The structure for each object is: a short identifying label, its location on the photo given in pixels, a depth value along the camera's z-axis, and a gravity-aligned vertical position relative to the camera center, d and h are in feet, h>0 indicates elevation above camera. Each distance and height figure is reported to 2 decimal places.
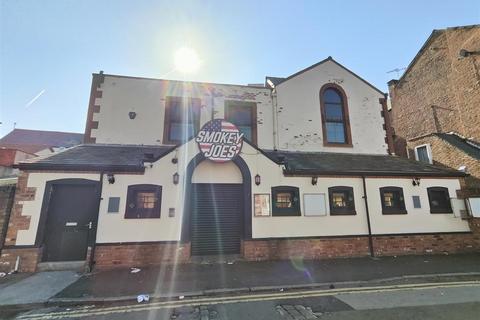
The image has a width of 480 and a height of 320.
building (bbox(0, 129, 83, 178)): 107.24 +37.19
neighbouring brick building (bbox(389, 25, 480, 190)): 44.93 +25.03
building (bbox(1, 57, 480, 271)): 27.50 +3.76
